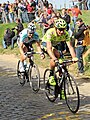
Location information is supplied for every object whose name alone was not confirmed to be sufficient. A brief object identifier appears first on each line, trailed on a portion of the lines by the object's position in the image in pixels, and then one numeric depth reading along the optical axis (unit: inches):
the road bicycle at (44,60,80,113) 324.8
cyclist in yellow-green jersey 343.3
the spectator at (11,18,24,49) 869.2
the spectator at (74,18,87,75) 546.3
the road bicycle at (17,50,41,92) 426.6
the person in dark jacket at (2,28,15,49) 961.5
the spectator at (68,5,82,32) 839.1
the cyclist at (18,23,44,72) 423.2
